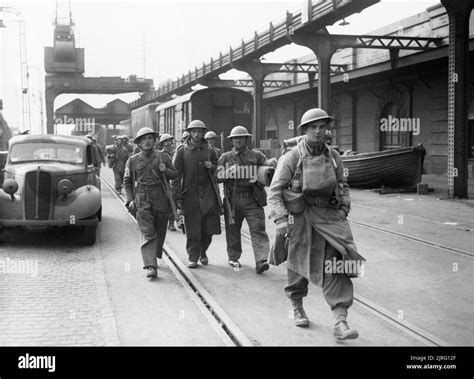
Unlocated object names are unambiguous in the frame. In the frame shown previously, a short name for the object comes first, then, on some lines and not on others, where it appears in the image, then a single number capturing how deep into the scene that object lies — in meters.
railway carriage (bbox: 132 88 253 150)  21.67
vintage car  9.37
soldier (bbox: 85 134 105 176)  11.70
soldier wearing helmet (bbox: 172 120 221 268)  7.84
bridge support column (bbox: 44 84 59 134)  32.78
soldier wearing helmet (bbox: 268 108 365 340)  4.86
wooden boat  18.39
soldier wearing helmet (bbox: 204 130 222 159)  11.95
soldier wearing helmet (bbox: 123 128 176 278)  7.41
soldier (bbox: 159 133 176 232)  10.69
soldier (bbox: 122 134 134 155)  17.73
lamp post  24.80
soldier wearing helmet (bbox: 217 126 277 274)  7.57
